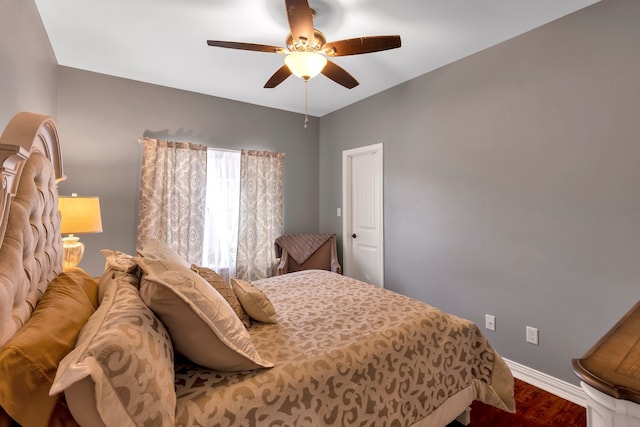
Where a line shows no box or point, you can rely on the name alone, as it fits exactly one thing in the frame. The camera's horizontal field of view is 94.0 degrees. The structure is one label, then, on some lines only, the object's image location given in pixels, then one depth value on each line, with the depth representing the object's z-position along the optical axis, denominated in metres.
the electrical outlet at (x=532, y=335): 2.28
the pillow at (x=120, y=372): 0.71
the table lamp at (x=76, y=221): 2.12
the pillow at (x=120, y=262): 1.40
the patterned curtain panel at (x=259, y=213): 3.80
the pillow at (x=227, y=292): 1.55
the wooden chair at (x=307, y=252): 3.80
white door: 3.62
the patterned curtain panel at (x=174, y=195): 3.17
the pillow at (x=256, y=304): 1.59
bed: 0.75
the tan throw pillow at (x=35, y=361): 0.67
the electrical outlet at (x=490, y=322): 2.54
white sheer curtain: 3.65
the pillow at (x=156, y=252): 1.47
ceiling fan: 1.79
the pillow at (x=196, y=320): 1.04
